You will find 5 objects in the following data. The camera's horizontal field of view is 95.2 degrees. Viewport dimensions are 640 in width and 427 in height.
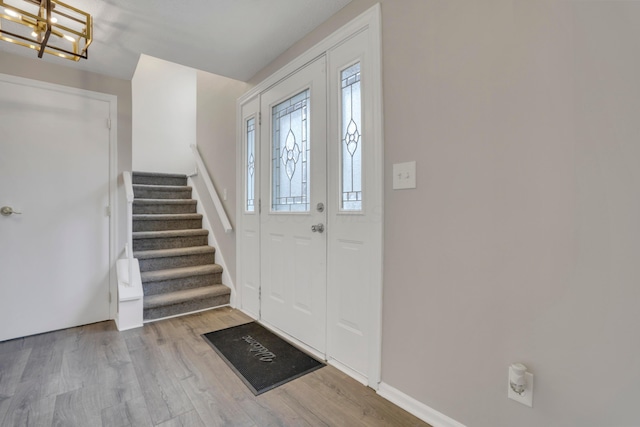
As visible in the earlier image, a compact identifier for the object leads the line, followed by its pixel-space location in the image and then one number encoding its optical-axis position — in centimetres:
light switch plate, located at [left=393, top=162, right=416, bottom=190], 146
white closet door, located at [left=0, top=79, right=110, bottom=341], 228
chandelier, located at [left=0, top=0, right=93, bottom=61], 137
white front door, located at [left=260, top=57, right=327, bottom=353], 201
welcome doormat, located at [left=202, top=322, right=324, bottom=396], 176
